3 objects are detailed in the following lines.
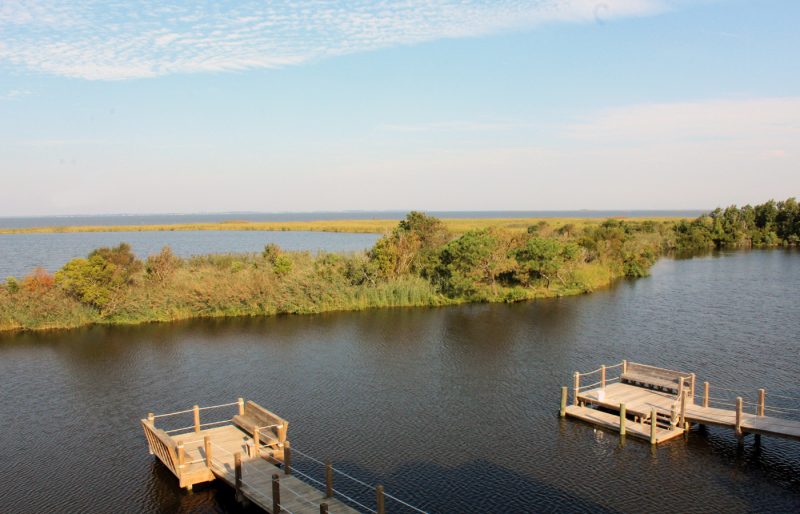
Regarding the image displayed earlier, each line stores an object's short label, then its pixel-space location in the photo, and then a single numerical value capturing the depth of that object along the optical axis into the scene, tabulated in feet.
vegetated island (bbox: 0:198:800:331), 135.33
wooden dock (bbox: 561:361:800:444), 63.57
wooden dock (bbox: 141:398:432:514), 49.62
